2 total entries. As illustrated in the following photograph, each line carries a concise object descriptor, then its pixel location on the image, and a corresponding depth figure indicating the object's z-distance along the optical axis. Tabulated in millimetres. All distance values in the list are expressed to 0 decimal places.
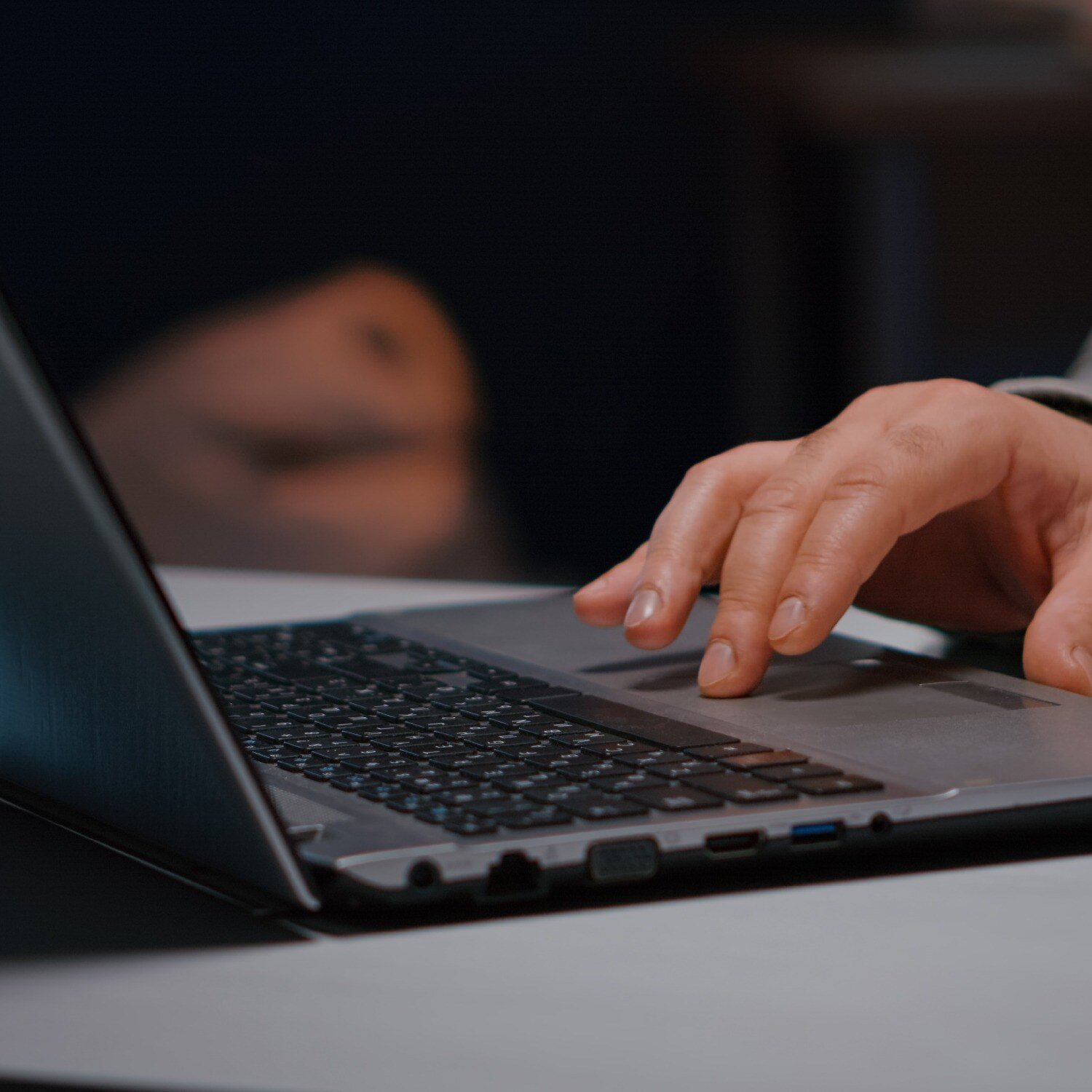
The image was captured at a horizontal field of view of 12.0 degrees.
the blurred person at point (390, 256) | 5232
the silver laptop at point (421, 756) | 1134
